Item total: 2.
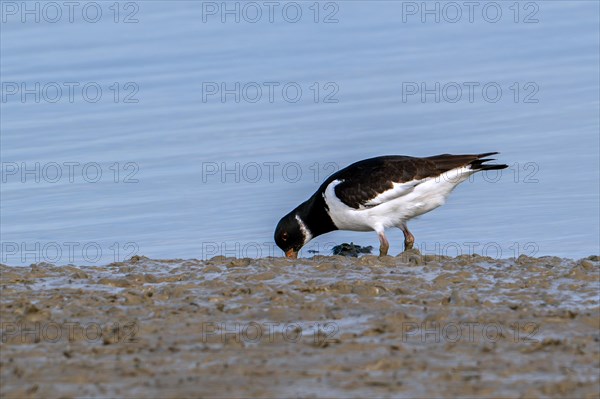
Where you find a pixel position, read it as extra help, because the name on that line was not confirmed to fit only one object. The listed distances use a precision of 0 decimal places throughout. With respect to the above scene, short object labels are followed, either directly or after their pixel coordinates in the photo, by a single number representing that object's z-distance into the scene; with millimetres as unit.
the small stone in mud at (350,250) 13586
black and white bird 12789
